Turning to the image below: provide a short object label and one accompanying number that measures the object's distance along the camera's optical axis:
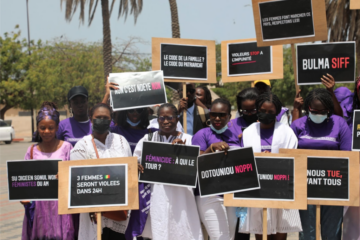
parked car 28.05
